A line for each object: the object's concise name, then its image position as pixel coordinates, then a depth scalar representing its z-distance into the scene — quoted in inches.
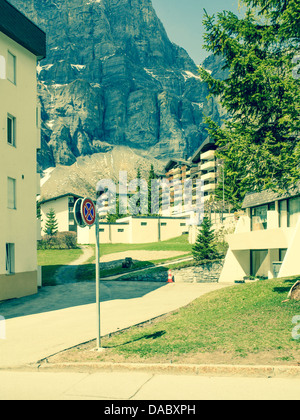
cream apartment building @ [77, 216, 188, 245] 2682.1
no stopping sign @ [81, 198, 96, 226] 383.2
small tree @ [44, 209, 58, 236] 2935.5
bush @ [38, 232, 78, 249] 2448.3
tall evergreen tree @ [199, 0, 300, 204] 524.4
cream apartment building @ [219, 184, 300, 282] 888.9
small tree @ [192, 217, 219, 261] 1498.5
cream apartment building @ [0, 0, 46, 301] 882.8
